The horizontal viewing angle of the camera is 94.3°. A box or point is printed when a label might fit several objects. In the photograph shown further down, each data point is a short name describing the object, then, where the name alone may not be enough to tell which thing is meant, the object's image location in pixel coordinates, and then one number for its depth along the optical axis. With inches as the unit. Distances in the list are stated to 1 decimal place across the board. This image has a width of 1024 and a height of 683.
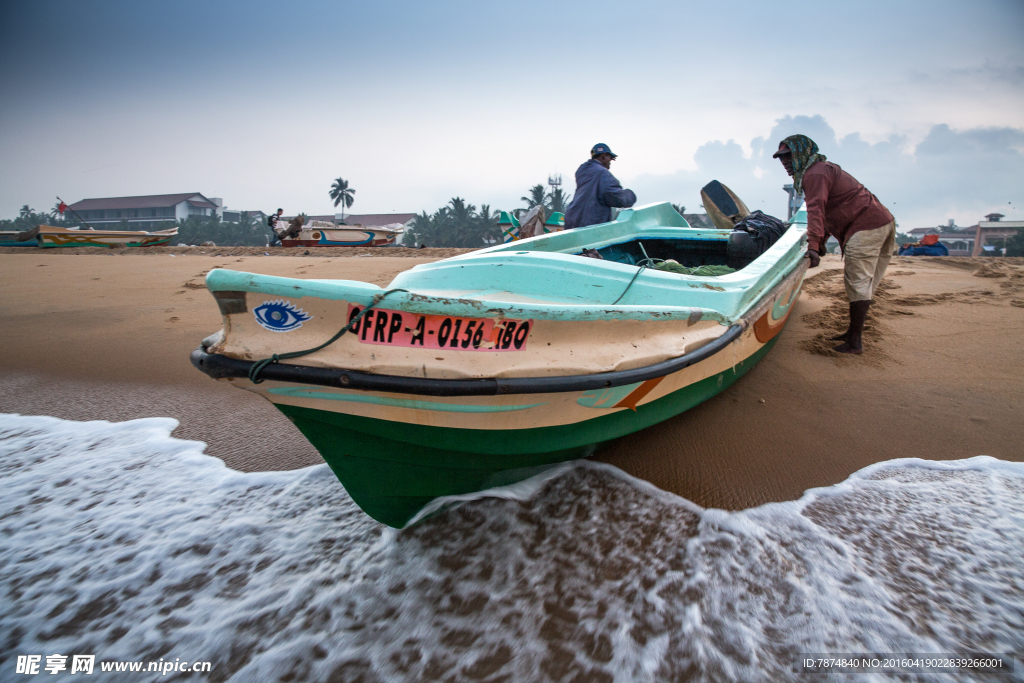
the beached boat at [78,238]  576.7
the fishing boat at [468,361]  54.4
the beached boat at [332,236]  629.9
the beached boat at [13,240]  592.1
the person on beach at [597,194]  154.4
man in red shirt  131.2
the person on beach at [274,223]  621.2
